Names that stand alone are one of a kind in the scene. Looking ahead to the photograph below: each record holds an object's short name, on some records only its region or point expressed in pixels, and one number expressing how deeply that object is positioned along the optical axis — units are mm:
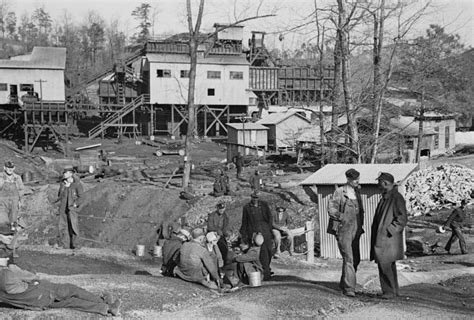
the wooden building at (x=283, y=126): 46688
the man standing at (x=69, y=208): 14562
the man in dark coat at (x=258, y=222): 11844
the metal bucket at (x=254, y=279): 10477
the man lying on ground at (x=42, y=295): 7934
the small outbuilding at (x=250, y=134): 45362
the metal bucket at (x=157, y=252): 15992
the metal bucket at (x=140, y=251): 16016
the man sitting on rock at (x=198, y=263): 10359
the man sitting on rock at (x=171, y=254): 11539
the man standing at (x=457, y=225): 15453
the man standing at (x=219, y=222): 14966
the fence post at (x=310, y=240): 15125
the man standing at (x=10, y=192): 12672
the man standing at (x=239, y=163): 30906
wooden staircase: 52375
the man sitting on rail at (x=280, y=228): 14914
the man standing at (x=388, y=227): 8844
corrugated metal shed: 15469
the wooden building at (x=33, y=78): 50000
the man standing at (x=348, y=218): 9125
